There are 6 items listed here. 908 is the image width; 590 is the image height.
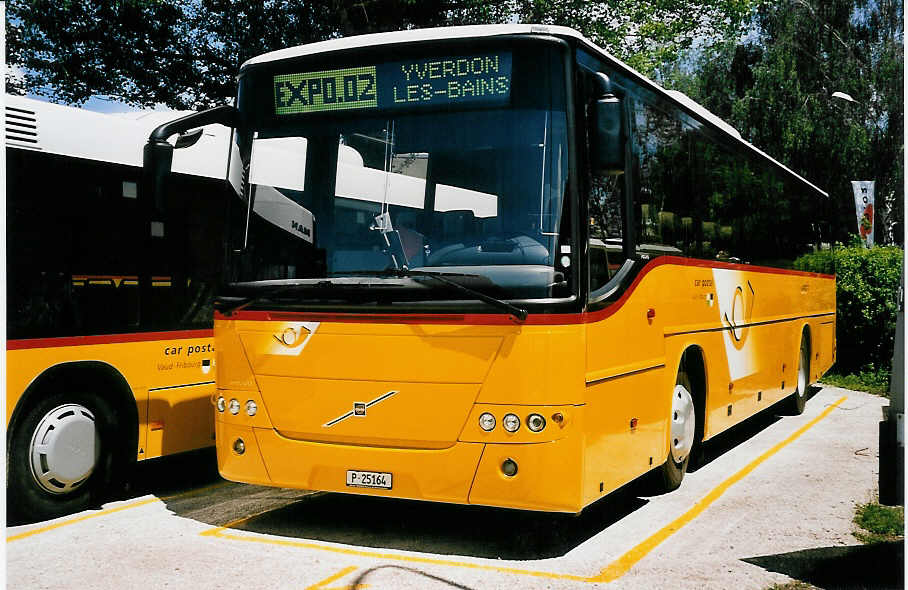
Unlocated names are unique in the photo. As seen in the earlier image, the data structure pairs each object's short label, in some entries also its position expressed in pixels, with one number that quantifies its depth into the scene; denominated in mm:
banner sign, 21625
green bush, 18344
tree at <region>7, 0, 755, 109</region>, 23438
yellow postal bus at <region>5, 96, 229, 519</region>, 7379
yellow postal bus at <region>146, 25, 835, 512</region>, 6266
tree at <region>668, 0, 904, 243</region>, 35719
